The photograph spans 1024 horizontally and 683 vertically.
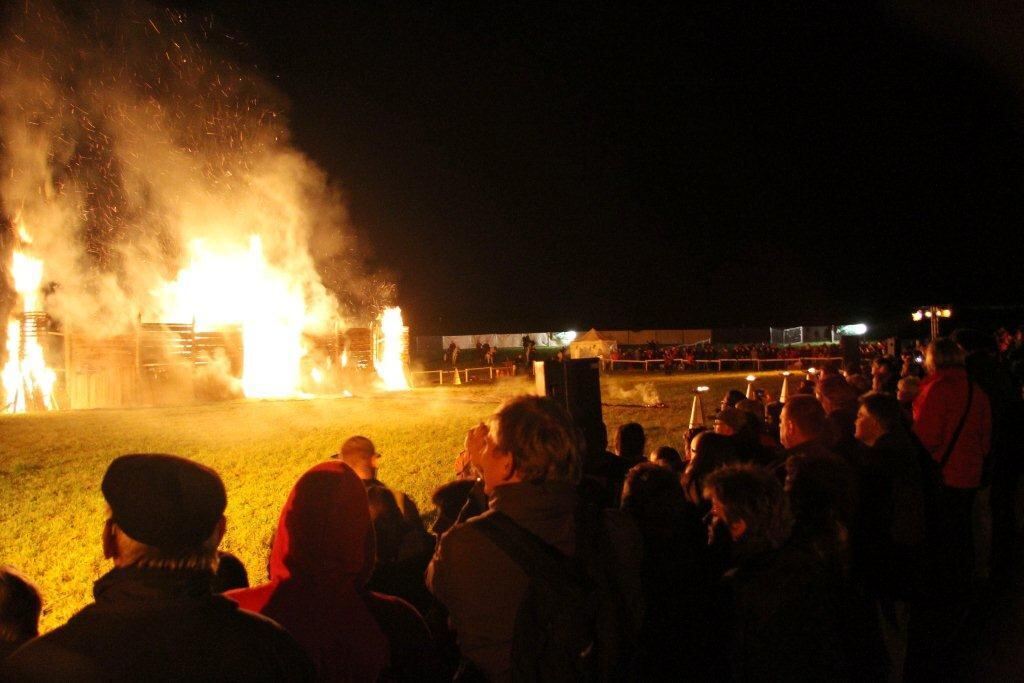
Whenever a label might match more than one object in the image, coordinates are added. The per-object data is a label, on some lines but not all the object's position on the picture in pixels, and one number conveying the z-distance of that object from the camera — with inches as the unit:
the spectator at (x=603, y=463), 202.1
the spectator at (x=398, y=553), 149.9
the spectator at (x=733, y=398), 301.5
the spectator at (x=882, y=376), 341.3
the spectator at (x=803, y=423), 167.9
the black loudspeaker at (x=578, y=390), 221.8
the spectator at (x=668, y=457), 214.4
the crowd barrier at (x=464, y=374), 1255.7
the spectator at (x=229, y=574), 125.6
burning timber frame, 785.6
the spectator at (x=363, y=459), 183.8
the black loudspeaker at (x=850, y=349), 522.7
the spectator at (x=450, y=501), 179.6
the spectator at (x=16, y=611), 101.0
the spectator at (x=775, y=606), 100.6
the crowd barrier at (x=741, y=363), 1346.0
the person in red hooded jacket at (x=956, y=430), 207.6
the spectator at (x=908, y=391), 301.4
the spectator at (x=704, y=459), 169.8
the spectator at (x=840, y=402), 215.8
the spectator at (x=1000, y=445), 229.5
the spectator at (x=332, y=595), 89.7
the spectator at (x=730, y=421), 213.0
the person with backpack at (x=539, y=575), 87.5
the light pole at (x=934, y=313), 748.0
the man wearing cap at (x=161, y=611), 63.9
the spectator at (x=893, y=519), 150.6
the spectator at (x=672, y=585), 125.6
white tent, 1653.5
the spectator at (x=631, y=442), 226.8
